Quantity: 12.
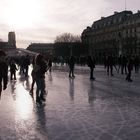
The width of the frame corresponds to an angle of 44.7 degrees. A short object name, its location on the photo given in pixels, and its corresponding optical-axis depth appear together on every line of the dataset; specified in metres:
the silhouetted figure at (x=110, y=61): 11.93
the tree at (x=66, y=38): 59.12
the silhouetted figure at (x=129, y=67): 9.15
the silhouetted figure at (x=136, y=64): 13.76
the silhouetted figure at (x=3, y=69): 4.17
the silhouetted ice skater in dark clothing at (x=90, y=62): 10.02
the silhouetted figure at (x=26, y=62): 12.20
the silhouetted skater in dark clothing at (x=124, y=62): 12.80
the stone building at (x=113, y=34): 39.96
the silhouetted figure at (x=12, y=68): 10.20
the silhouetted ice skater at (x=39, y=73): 5.24
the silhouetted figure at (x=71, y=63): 10.89
